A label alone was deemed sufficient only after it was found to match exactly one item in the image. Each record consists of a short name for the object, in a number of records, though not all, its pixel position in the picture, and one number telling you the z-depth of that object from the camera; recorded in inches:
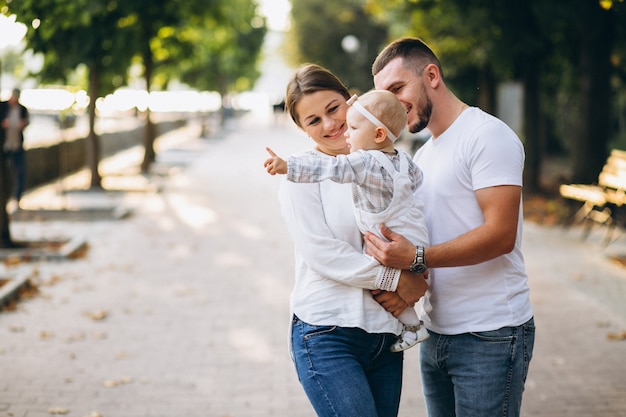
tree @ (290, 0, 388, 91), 1920.5
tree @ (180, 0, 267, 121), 884.0
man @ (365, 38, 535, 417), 106.1
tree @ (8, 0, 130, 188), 503.5
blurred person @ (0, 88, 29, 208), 569.9
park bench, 442.0
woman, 105.0
